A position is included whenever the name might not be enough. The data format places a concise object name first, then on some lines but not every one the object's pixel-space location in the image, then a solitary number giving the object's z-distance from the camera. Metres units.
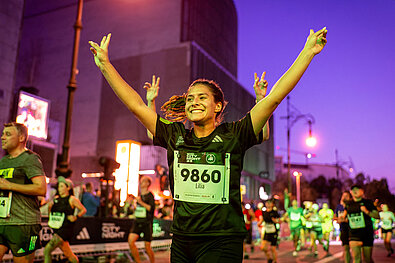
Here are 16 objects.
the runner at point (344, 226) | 9.75
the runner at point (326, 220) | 16.76
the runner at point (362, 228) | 8.33
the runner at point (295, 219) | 15.94
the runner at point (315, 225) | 16.03
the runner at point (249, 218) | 16.05
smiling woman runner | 2.62
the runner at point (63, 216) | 7.68
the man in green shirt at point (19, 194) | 4.37
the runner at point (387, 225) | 15.15
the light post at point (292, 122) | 23.44
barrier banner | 9.28
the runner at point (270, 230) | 11.26
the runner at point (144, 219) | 8.95
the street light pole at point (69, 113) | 10.37
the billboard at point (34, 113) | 24.69
